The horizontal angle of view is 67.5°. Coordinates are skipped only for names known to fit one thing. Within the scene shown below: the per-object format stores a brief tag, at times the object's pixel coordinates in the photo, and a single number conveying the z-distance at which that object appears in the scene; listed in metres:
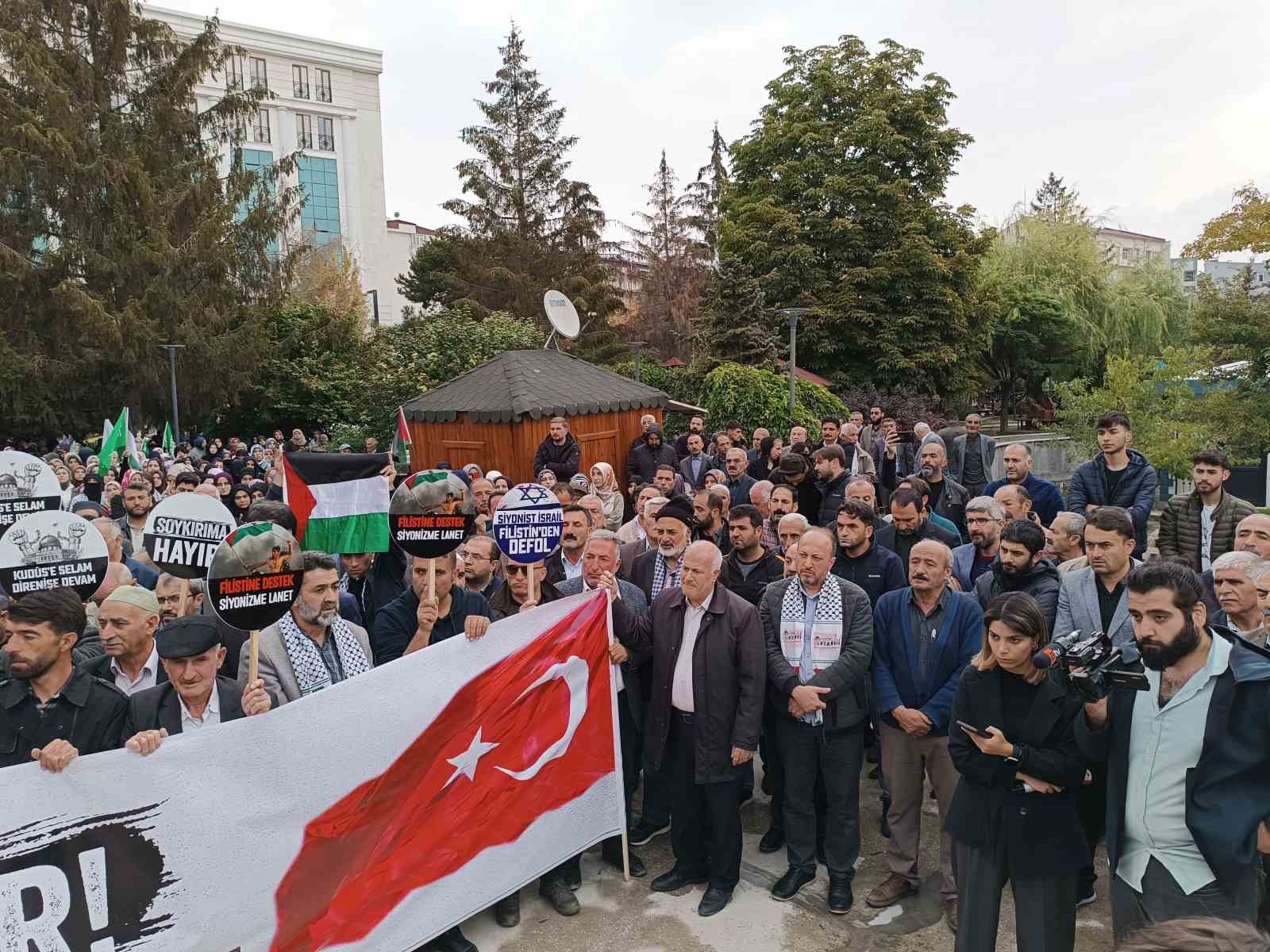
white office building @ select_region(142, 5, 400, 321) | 63.06
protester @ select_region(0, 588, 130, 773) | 3.74
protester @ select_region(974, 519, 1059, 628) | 5.29
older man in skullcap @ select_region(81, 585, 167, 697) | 4.20
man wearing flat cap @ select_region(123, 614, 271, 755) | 3.87
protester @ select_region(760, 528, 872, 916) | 5.07
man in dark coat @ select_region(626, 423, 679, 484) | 13.16
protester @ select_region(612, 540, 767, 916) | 5.03
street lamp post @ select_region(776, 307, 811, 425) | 19.56
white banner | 3.38
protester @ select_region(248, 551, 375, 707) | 4.44
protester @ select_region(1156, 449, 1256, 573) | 6.50
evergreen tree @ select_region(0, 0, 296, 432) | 26.27
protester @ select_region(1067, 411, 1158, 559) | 7.11
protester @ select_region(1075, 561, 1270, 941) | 3.28
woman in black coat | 3.72
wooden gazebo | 15.52
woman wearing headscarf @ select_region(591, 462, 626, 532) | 9.73
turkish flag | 4.03
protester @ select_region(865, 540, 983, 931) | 4.94
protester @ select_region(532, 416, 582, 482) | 12.76
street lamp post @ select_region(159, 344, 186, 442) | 25.56
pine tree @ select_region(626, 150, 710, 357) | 48.78
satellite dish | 18.50
